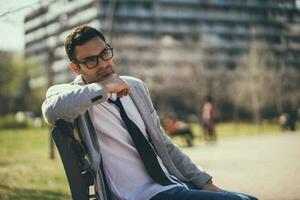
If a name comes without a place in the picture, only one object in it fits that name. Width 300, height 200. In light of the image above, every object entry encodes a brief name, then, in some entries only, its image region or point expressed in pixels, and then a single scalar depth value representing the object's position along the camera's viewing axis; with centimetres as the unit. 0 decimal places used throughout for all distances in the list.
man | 252
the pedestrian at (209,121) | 2094
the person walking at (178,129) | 1938
